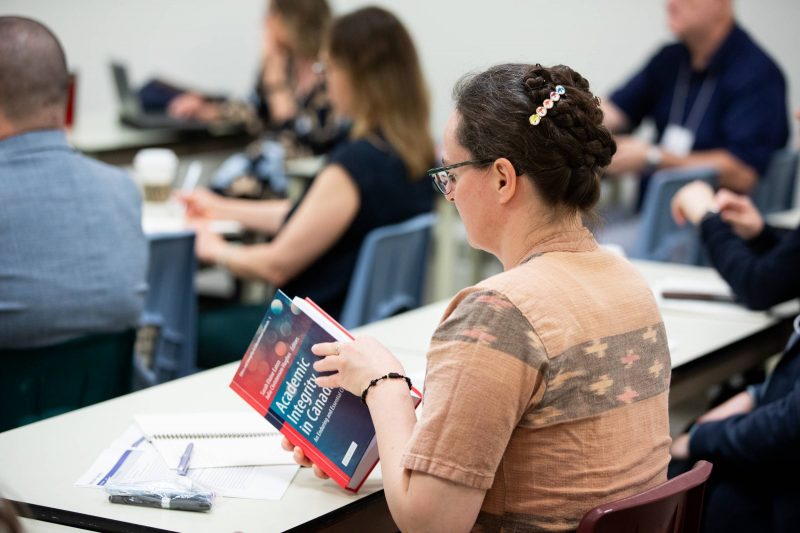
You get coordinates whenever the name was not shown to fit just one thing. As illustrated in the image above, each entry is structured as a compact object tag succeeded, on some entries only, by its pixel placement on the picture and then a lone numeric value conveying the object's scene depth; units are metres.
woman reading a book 2.38
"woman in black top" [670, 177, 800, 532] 2.96
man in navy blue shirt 5.50
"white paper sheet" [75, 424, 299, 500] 2.60
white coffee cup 4.47
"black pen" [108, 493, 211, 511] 2.53
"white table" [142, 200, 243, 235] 4.24
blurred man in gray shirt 3.15
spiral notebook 2.70
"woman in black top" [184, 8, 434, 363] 4.00
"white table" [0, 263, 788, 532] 2.51
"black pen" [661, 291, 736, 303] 3.70
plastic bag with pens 2.54
